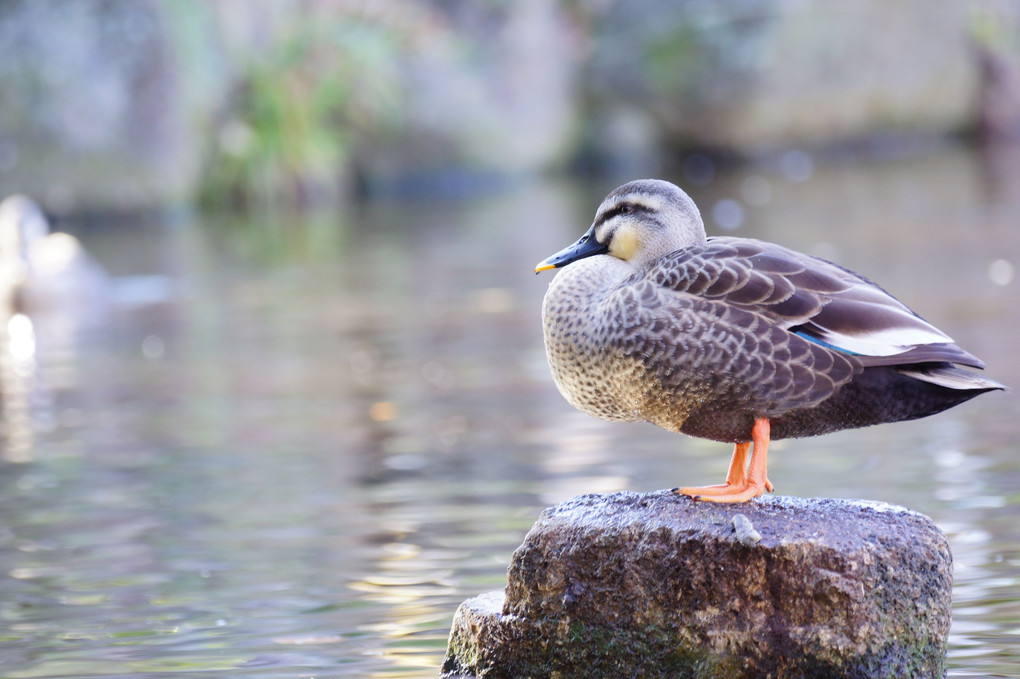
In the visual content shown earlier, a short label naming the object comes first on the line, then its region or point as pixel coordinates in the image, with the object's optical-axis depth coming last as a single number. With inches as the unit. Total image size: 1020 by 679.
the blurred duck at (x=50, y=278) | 980.0
